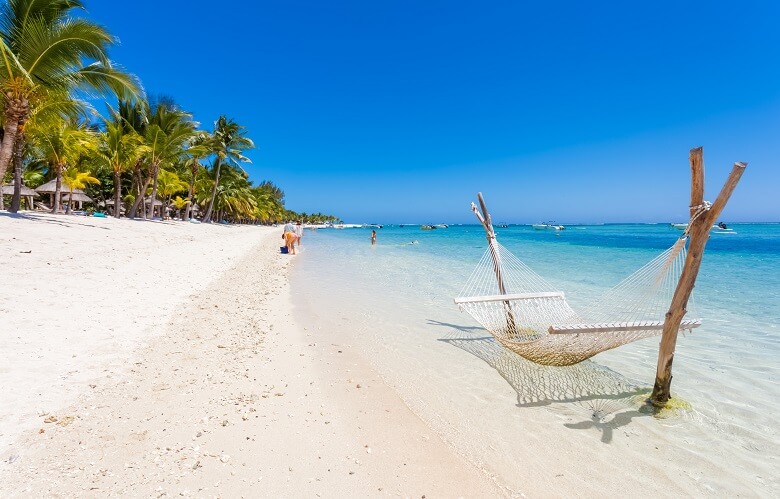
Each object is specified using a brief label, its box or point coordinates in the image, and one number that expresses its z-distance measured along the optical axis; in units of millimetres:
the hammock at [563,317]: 3594
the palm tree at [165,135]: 19938
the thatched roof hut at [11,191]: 19922
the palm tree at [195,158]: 26906
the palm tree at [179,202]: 34062
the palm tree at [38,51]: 9055
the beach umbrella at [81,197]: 23344
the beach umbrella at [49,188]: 20911
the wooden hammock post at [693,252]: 2969
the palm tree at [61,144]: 15137
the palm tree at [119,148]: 18588
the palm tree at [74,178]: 19227
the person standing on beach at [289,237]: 17728
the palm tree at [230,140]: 30780
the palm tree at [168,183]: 27344
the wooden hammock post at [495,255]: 5361
